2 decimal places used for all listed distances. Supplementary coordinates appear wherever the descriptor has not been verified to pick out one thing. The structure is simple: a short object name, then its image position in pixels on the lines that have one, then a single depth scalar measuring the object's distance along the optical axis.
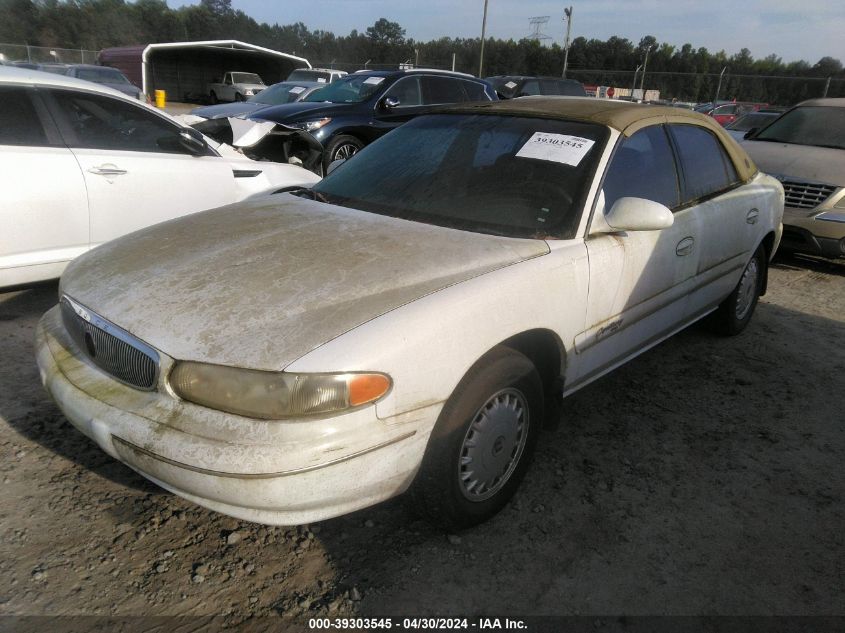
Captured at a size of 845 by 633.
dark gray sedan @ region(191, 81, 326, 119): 9.26
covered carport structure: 28.11
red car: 21.36
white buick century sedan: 1.85
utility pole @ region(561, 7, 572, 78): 40.62
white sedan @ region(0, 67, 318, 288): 3.80
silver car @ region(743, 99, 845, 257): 5.86
